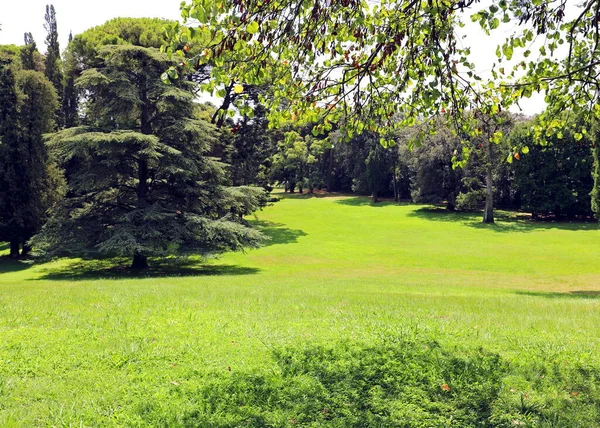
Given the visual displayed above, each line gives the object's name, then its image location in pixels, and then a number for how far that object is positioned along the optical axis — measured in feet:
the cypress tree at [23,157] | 88.12
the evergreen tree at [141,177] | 67.97
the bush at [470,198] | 154.10
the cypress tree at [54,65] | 114.83
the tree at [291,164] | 209.99
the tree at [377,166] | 195.52
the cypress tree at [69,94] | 111.65
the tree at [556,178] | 142.20
